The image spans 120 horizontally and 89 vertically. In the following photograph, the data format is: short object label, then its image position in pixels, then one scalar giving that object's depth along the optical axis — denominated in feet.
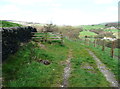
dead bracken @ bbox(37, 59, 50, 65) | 28.80
